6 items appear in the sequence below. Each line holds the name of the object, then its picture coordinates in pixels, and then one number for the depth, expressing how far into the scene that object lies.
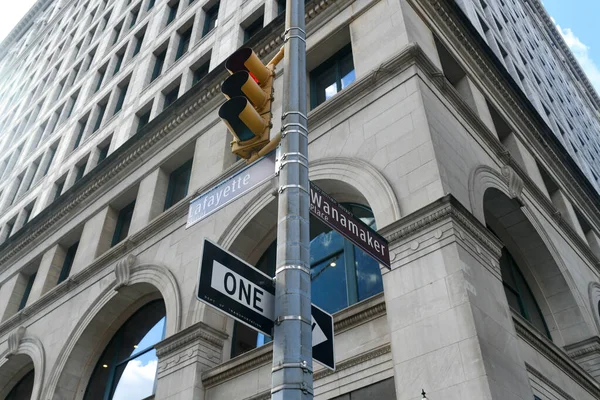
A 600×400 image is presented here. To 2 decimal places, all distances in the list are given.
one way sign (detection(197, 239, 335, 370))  4.92
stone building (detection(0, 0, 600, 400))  10.00
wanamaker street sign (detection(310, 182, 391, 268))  6.32
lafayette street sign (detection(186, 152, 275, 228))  6.20
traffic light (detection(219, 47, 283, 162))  5.89
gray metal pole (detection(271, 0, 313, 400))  4.53
